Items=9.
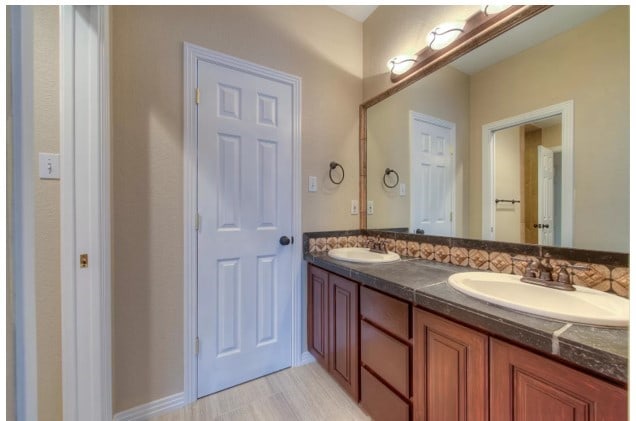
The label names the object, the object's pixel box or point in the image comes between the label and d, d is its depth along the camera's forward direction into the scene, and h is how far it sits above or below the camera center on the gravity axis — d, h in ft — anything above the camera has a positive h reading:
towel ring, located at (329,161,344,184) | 6.28 +1.00
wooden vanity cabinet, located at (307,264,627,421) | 2.10 -1.79
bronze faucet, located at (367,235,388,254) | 5.75 -0.89
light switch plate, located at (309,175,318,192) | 6.01 +0.58
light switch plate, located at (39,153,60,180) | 3.29 +0.54
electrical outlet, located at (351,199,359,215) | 6.64 +0.02
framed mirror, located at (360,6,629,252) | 3.07 +1.20
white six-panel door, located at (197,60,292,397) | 4.93 -0.37
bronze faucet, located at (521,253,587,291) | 3.09 -0.86
